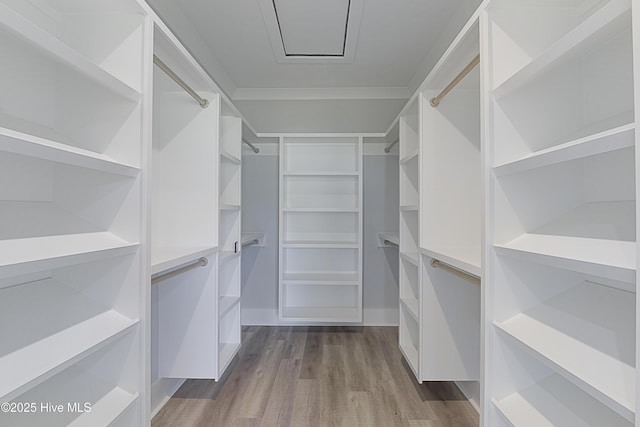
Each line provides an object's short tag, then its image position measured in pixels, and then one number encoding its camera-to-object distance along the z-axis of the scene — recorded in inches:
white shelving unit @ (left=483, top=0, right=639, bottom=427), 35.7
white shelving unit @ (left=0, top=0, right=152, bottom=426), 37.3
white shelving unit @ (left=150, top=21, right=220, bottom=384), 74.0
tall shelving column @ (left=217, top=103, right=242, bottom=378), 88.6
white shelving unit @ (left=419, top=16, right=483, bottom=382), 72.9
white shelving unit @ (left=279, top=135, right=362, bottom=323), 123.7
